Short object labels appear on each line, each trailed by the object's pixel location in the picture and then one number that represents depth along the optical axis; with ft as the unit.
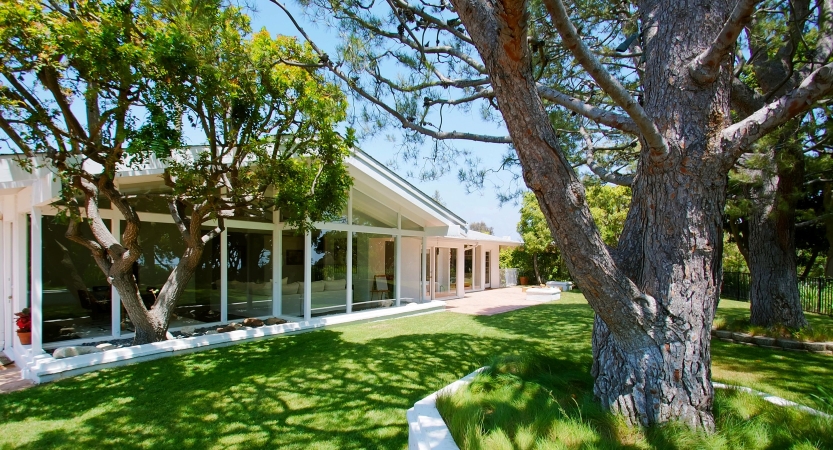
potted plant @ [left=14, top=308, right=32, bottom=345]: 23.04
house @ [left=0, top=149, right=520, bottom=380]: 24.08
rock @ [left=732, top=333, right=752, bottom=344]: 27.45
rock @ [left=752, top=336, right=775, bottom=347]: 26.53
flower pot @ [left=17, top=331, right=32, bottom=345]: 23.10
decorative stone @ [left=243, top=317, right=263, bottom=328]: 32.63
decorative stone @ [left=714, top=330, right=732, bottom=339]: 28.96
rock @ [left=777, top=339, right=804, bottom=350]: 25.59
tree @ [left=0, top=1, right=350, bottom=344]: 19.19
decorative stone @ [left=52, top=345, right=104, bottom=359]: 21.73
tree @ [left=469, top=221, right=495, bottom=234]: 218.79
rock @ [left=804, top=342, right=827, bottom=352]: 25.07
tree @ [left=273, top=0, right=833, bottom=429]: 9.65
